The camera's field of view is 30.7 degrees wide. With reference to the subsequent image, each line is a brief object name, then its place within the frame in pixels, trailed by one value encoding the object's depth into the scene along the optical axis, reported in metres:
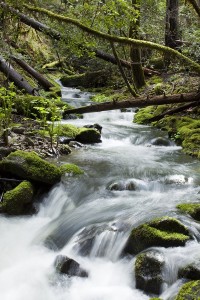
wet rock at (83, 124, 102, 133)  10.67
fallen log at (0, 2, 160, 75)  7.72
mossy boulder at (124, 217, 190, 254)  4.46
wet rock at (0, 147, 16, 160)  7.07
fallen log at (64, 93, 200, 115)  9.82
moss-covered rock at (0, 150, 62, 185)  6.30
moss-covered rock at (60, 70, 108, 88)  18.84
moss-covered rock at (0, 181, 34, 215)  5.83
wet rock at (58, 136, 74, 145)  9.11
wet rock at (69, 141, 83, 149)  9.12
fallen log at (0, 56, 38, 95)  12.22
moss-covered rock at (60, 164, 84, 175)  7.03
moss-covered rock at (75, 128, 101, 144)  9.63
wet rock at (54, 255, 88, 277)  4.42
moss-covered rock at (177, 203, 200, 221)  5.15
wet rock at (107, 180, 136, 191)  6.51
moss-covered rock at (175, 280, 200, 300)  3.39
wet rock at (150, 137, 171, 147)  9.85
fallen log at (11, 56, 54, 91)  14.45
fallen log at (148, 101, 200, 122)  10.85
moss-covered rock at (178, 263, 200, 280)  3.95
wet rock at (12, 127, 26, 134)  8.76
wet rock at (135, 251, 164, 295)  4.05
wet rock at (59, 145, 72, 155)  8.36
